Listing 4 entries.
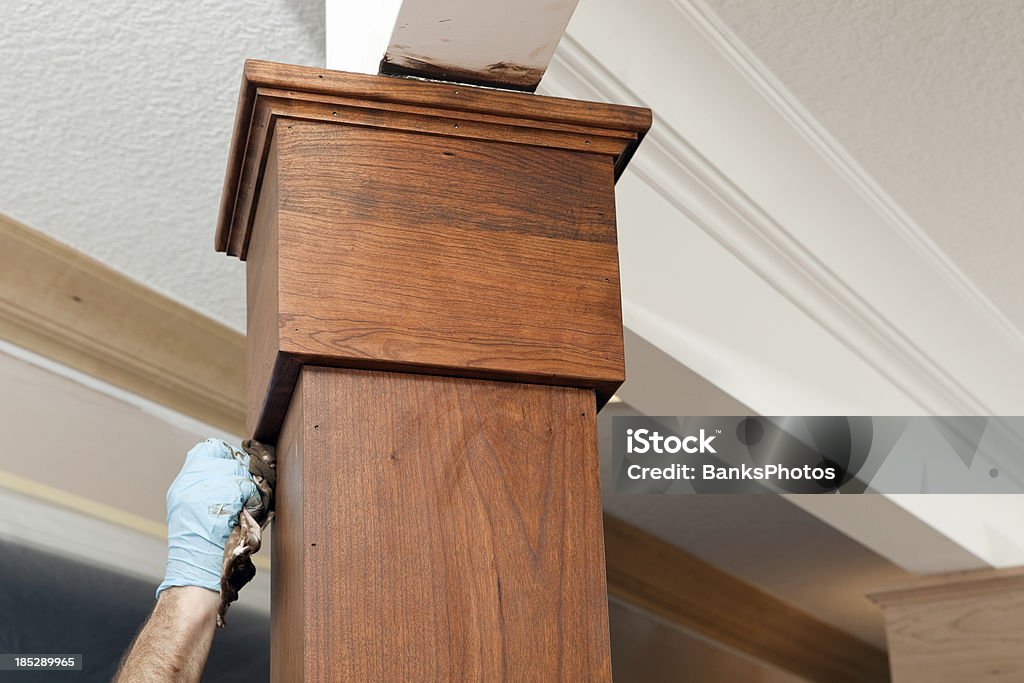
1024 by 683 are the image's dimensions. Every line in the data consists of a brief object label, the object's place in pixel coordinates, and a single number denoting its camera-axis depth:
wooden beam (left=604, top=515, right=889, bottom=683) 3.29
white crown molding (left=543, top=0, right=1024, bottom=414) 1.58
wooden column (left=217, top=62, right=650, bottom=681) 0.79
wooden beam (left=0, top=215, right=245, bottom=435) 1.99
